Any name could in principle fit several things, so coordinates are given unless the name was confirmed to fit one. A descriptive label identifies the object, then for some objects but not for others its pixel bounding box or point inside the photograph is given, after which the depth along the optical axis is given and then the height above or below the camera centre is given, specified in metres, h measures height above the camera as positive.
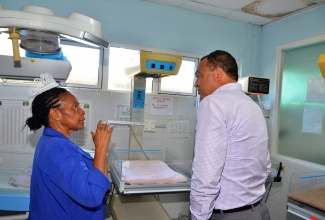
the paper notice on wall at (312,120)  2.56 -0.14
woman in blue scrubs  0.98 -0.29
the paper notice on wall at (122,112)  2.67 -0.16
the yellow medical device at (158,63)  2.06 +0.30
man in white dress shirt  1.16 -0.23
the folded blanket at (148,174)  1.84 -0.59
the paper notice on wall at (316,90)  2.53 +0.18
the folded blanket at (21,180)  1.79 -0.62
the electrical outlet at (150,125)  2.76 -0.28
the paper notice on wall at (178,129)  2.87 -0.33
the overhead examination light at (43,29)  0.96 +0.26
